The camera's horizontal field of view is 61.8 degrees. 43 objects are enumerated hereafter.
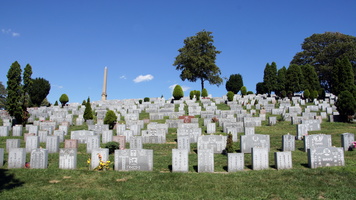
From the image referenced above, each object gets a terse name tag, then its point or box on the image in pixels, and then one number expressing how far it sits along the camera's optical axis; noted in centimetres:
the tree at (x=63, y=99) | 5144
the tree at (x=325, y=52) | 6171
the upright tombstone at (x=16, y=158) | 1261
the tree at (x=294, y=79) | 4931
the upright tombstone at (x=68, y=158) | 1230
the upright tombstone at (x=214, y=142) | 1591
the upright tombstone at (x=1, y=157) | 1302
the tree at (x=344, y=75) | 3675
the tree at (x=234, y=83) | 6550
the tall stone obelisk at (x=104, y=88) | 6134
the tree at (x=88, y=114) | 3010
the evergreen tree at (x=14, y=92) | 2920
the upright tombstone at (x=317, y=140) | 1528
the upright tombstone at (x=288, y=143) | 1582
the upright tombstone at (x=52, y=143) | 1669
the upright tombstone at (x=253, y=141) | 1587
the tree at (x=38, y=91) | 4938
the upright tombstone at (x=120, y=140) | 1705
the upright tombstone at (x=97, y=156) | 1225
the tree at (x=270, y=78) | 5359
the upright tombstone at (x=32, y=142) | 1675
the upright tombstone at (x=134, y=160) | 1209
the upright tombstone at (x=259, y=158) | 1212
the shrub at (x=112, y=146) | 1563
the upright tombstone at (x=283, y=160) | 1194
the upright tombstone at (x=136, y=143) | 1600
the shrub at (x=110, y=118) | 2566
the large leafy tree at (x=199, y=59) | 6203
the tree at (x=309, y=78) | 5072
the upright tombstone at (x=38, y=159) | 1236
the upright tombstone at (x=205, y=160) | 1185
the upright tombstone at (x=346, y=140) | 1545
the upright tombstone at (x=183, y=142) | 1599
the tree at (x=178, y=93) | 5208
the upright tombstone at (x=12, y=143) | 1665
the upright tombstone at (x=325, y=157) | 1212
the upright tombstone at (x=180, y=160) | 1188
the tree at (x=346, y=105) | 2605
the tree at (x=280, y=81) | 5262
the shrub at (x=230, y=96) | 4678
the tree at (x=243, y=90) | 5755
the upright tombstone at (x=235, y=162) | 1188
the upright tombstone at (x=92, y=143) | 1625
